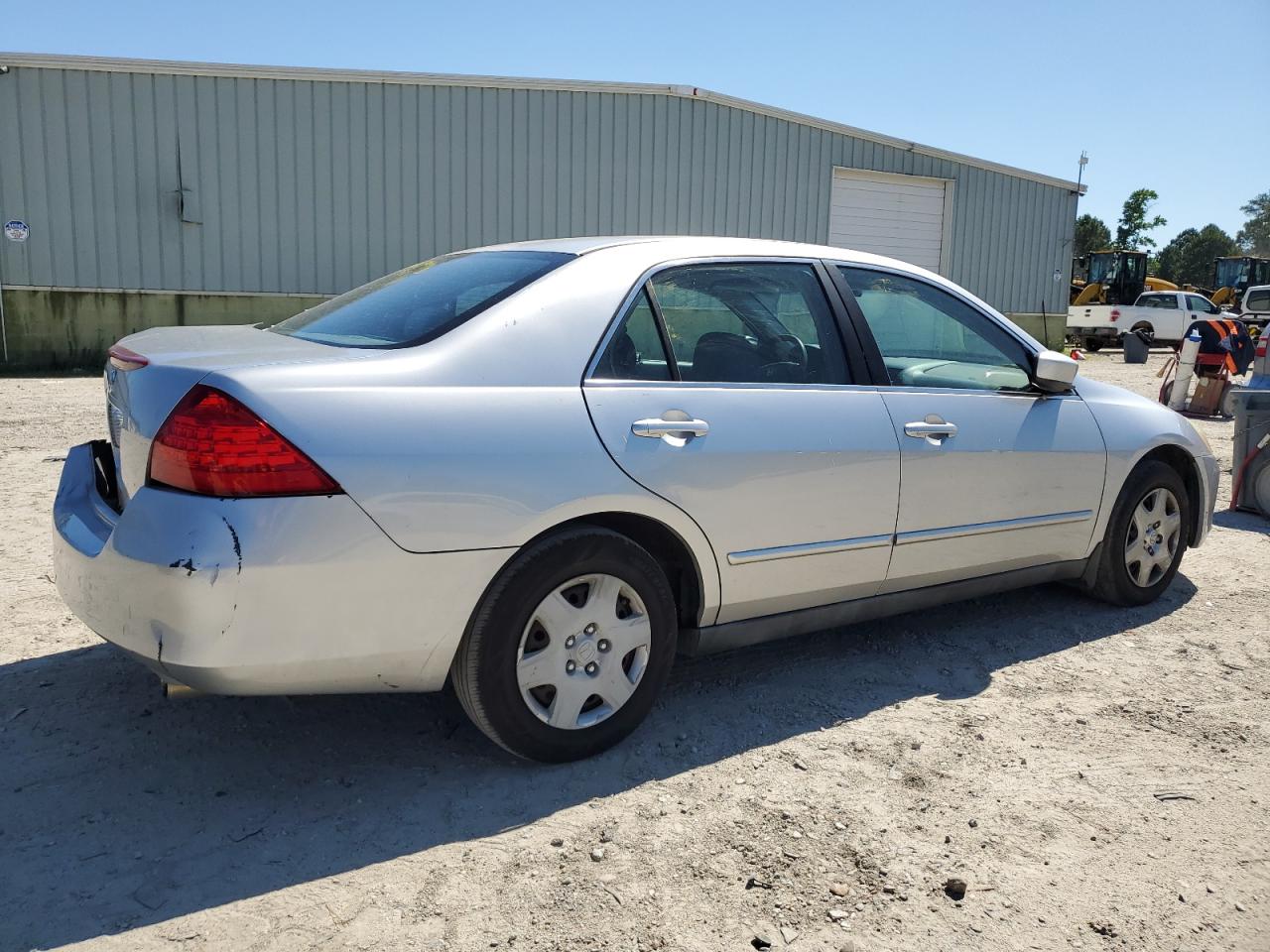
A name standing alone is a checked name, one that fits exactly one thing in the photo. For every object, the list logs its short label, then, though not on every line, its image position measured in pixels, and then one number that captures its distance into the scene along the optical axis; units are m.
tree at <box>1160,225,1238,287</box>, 71.44
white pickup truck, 28.73
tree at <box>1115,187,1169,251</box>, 65.31
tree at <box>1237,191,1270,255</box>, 100.38
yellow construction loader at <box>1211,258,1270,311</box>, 36.12
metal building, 14.78
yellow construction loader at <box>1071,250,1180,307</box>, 31.64
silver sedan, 2.58
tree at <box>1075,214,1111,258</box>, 67.12
